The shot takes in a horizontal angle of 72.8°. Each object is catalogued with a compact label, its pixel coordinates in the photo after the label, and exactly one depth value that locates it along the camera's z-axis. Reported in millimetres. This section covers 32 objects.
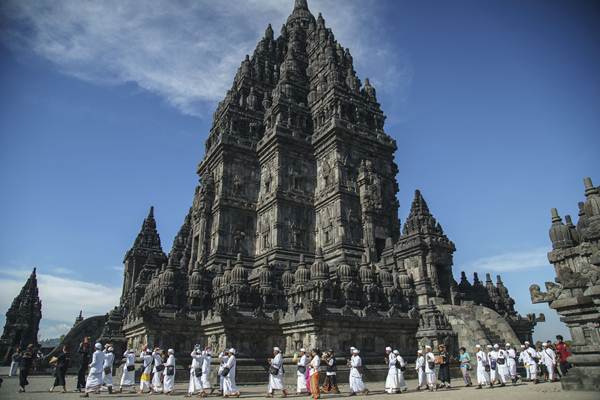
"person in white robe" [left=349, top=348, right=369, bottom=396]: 16594
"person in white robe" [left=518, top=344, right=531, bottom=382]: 19844
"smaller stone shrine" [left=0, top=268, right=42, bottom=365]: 45831
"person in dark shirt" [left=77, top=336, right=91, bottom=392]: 17000
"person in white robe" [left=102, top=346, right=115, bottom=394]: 16969
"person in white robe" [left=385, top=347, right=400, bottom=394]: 16878
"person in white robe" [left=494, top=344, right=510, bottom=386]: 18938
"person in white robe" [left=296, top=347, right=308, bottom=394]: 16391
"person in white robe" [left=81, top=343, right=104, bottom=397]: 16370
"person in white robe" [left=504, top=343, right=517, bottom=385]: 19422
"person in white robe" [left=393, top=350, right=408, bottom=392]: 16711
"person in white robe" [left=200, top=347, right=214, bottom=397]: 16750
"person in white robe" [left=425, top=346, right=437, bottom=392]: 17953
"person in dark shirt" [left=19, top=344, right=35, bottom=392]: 17438
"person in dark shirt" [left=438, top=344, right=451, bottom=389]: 18078
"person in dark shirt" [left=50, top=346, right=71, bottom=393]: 17008
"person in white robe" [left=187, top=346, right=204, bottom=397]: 16781
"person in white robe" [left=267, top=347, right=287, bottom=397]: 15645
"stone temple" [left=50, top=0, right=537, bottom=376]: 25031
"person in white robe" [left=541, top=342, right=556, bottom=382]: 18483
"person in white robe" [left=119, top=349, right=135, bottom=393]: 17750
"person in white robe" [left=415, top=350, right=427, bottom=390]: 18438
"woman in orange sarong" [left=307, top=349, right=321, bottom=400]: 14500
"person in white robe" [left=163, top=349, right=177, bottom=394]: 17188
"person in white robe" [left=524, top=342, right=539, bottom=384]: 19280
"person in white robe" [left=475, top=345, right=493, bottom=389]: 17922
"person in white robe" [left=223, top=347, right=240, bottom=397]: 15789
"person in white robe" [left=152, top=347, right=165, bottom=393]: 17531
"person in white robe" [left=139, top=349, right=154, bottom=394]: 17453
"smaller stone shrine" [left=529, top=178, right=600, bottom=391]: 12984
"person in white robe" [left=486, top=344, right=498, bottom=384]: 18391
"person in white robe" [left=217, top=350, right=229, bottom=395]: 15909
